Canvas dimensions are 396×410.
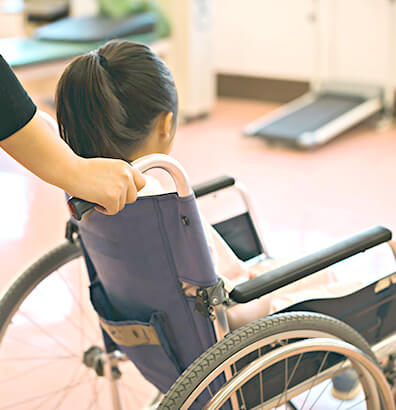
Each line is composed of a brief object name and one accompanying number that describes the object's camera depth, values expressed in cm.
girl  232
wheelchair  226
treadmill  588
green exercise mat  564
